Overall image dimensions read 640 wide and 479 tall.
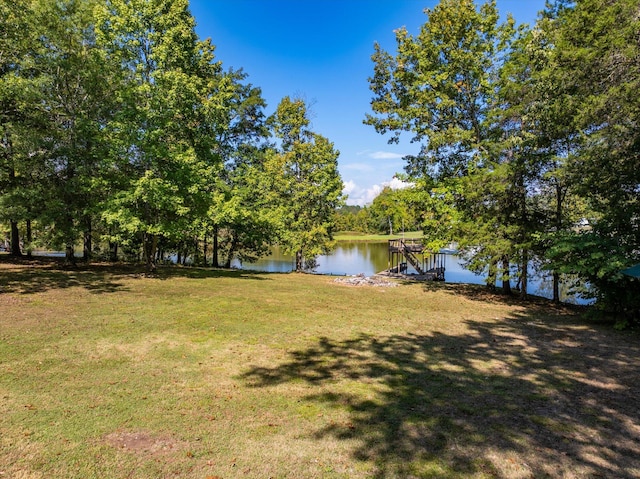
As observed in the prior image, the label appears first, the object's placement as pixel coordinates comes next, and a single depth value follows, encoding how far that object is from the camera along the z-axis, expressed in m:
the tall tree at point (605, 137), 8.18
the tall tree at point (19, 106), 10.72
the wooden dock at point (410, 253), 26.21
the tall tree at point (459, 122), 12.16
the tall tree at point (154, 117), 12.66
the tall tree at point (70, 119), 13.05
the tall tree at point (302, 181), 21.78
